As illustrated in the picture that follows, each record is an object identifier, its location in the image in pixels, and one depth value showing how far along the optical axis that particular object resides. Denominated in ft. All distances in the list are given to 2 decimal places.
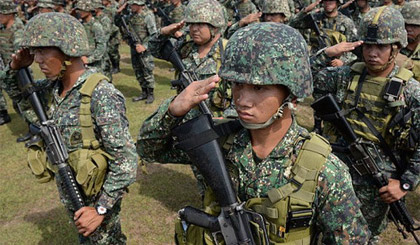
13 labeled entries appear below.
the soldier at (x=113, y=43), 36.65
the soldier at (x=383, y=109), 10.09
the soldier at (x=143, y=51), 30.07
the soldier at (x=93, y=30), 27.37
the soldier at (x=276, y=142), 5.68
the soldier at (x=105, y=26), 31.82
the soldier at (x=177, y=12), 37.50
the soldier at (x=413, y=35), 13.79
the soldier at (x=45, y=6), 27.71
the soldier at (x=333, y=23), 20.97
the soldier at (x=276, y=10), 20.68
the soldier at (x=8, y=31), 24.50
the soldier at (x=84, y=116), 9.09
